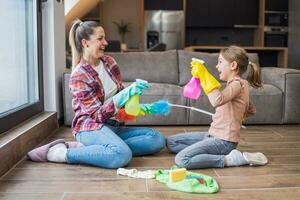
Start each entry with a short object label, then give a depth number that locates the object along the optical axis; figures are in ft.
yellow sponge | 5.60
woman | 6.51
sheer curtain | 7.77
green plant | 22.93
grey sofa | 10.53
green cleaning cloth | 5.40
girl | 6.36
